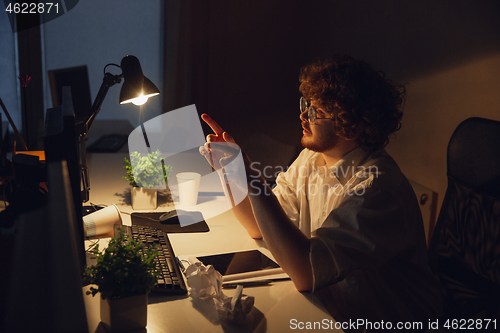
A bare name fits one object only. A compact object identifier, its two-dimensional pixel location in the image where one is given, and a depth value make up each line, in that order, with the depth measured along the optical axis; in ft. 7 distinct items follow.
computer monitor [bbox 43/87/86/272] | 2.47
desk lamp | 4.24
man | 3.22
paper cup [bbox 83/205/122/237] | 3.79
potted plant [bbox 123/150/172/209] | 4.95
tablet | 3.35
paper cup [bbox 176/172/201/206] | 5.07
